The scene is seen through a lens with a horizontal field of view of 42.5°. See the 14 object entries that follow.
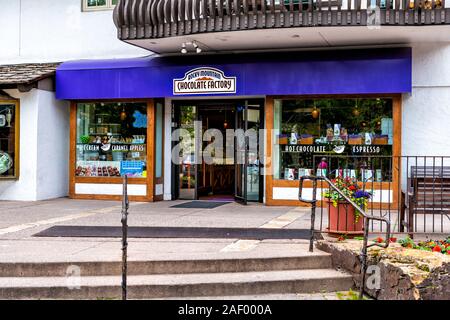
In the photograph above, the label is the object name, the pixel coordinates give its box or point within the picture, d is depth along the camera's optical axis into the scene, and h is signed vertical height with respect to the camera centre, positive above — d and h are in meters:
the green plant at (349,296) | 6.44 -1.63
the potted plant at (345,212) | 8.07 -0.84
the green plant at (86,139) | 15.35 +0.26
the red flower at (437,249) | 6.98 -1.17
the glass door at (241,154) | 14.13 -0.09
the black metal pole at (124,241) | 5.88 -0.94
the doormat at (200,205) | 13.41 -1.31
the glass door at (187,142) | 15.17 +0.21
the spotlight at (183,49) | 13.23 +2.36
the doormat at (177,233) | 9.01 -1.34
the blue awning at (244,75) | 12.70 +1.77
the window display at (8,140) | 14.60 +0.21
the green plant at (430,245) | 7.00 -1.18
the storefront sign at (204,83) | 13.62 +1.61
